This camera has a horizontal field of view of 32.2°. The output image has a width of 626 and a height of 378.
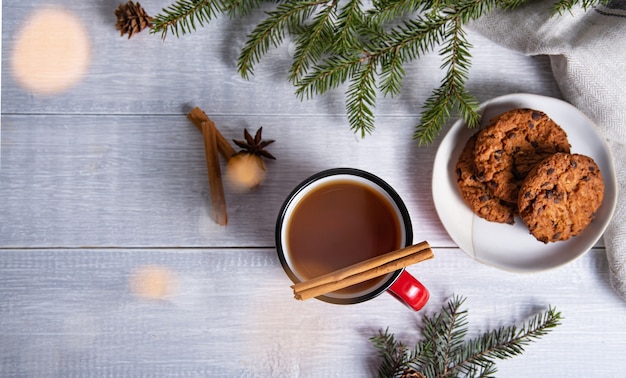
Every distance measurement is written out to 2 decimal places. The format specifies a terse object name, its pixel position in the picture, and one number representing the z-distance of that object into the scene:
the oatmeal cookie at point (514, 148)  0.74
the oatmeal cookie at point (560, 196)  0.72
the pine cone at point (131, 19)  0.77
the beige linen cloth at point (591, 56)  0.74
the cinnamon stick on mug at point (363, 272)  0.70
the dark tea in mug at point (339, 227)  0.73
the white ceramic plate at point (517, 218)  0.75
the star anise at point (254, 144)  0.77
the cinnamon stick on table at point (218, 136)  0.77
